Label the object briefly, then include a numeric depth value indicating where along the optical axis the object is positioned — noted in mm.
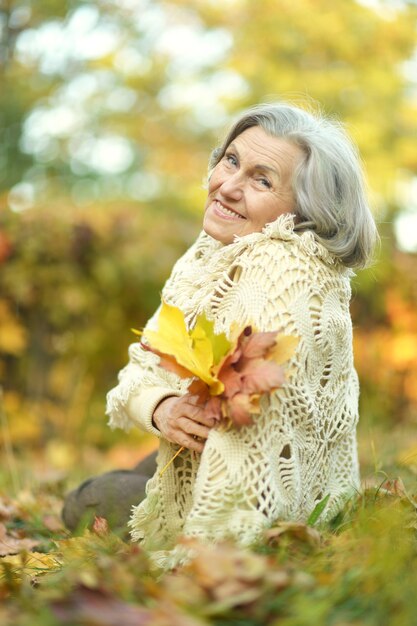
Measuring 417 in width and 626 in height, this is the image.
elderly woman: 2004
